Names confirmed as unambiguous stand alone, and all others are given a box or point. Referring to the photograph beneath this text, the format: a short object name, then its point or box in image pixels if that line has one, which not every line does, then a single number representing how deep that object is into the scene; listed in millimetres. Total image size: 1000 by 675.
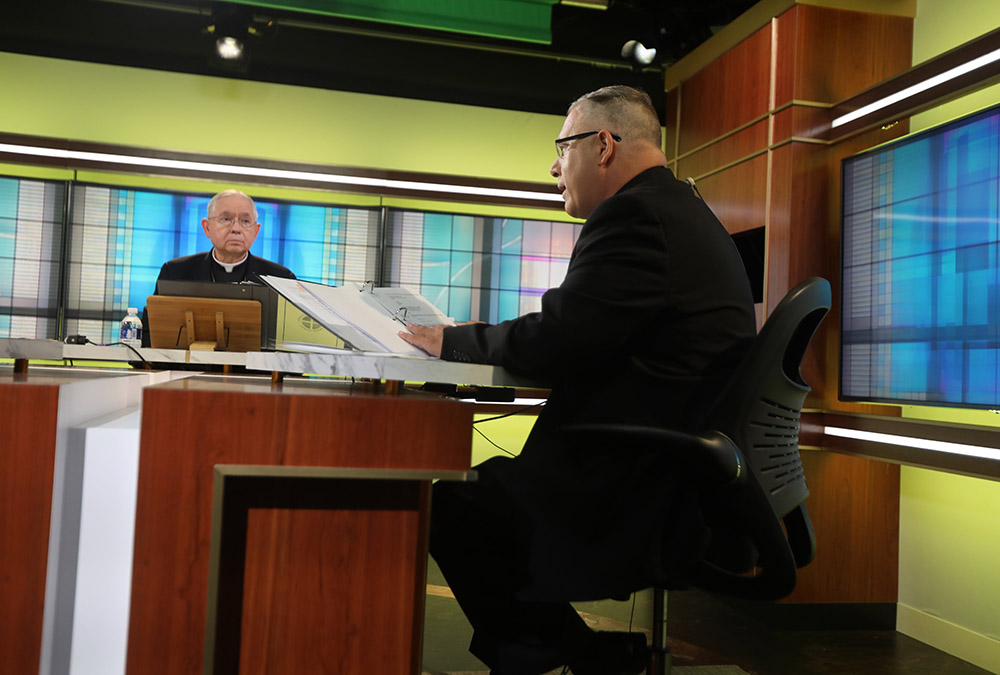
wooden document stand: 3139
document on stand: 1494
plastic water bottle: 4043
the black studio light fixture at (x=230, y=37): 4676
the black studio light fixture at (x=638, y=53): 4766
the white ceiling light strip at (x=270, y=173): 4645
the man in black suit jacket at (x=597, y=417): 1477
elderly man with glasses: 4555
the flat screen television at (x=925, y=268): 2682
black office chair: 1387
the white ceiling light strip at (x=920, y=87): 2635
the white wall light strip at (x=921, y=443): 2598
